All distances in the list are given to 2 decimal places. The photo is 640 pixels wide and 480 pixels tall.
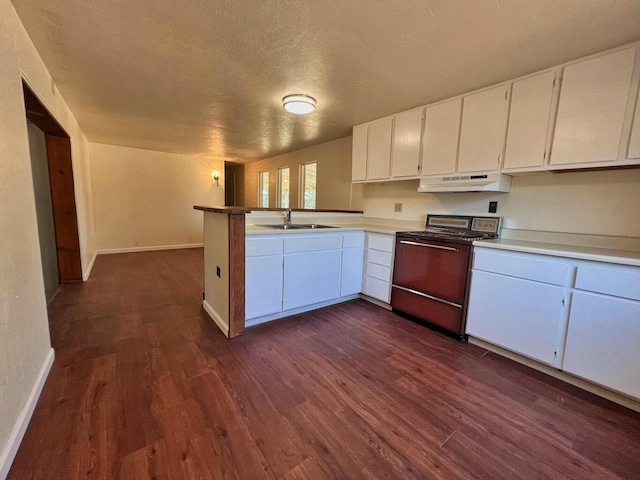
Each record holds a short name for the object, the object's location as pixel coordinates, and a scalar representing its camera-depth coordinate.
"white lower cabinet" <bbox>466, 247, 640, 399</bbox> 1.64
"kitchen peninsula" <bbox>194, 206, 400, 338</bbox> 2.33
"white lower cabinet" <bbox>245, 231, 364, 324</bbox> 2.47
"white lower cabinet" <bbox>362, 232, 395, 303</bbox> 3.04
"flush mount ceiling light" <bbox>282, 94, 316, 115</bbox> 2.74
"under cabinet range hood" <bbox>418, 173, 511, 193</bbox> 2.42
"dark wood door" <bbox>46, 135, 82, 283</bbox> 3.29
